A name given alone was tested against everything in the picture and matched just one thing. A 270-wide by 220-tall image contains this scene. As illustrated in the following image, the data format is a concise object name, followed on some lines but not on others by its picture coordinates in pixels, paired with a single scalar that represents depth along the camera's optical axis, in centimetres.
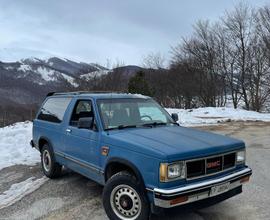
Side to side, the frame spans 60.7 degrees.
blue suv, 268
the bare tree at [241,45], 2030
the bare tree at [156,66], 2593
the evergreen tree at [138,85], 1645
